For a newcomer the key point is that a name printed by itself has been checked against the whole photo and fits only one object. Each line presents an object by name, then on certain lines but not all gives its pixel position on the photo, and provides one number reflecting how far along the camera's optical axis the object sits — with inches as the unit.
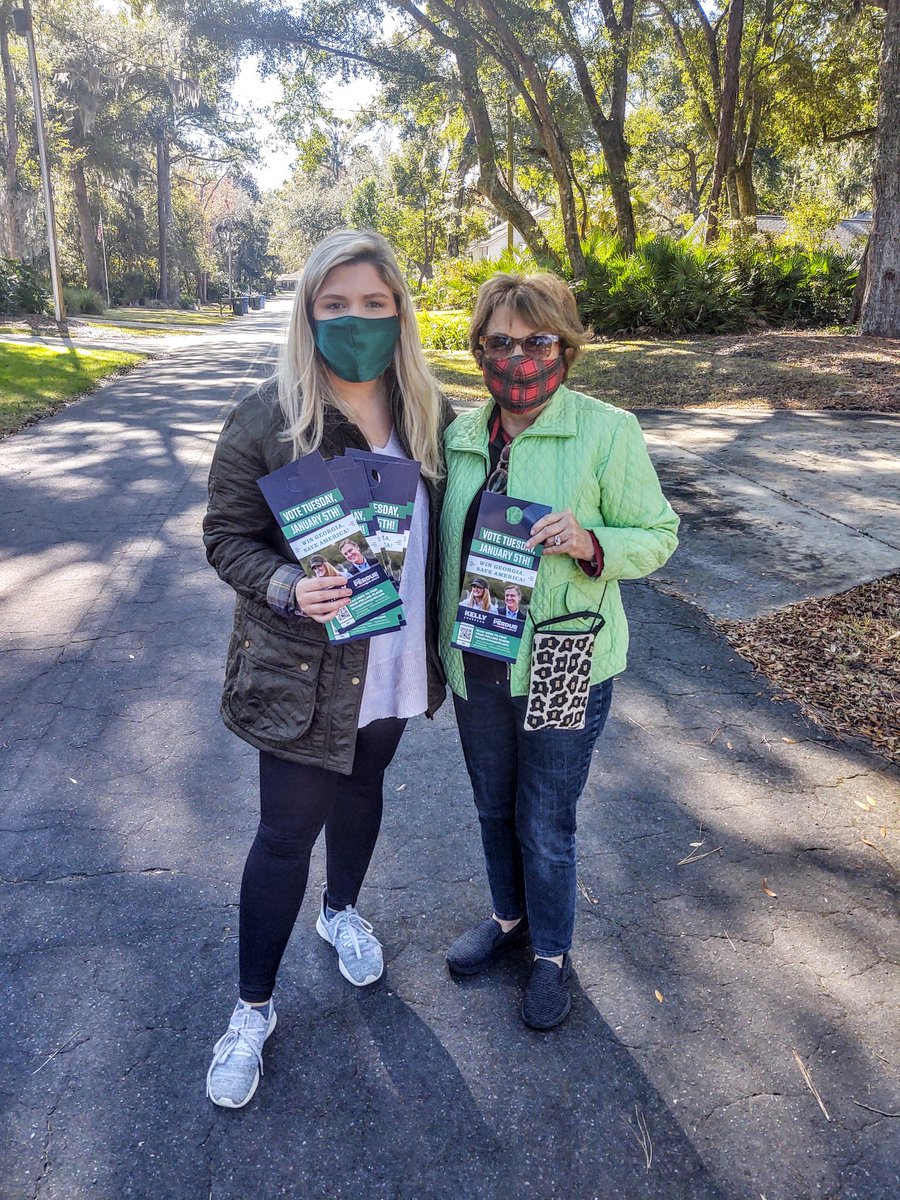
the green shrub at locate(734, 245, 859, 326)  702.5
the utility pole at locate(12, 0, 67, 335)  751.7
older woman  85.3
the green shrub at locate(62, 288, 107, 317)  1323.8
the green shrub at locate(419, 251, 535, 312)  738.6
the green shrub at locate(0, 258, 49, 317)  1082.1
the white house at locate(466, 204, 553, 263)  2465.6
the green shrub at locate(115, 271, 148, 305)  2028.8
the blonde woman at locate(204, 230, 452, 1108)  82.3
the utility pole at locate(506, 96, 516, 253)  908.9
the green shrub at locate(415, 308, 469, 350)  781.3
